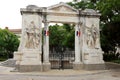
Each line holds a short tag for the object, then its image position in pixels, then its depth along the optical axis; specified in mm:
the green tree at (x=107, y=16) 24453
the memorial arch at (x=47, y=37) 21364
